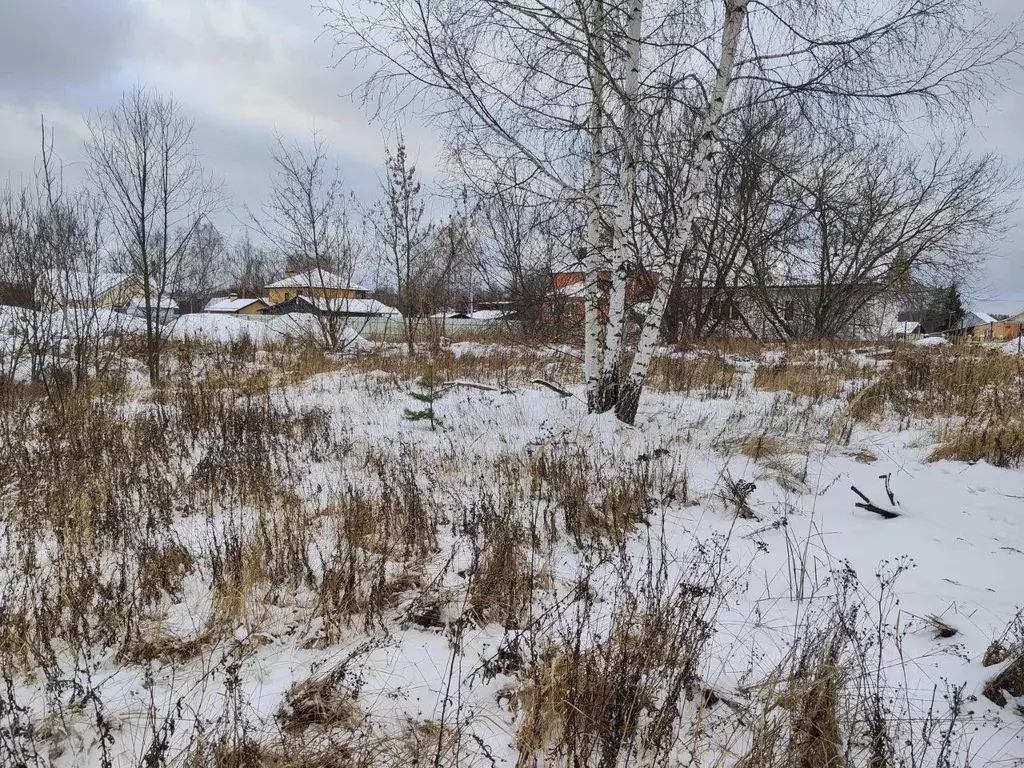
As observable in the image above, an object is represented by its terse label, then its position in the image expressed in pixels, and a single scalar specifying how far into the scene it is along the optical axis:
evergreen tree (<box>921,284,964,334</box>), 23.72
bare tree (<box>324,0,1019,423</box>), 4.80
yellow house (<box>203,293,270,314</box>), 46.02
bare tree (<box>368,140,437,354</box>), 14.16
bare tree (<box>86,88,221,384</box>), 8.62
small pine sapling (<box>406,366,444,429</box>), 5.59
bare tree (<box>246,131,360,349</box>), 13.61
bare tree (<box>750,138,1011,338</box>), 18.53
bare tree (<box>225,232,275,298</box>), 50.72
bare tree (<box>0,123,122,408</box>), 6.20
